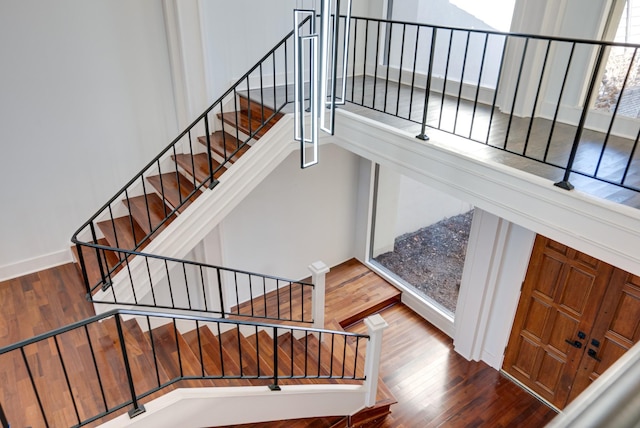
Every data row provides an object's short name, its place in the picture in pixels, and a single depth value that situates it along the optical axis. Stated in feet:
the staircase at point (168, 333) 10.30
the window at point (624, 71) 11.55
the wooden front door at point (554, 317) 13.26
